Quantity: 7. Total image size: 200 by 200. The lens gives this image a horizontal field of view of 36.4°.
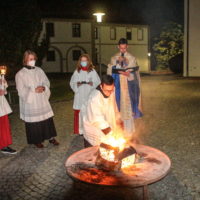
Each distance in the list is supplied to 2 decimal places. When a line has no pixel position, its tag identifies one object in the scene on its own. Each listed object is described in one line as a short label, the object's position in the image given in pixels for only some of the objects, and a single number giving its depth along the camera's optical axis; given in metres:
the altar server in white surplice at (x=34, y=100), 6.16
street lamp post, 13.46
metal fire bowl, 3.38
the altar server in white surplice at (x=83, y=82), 6.96
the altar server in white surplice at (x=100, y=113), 4.39
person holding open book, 6.63
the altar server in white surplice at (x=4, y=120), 6.00
